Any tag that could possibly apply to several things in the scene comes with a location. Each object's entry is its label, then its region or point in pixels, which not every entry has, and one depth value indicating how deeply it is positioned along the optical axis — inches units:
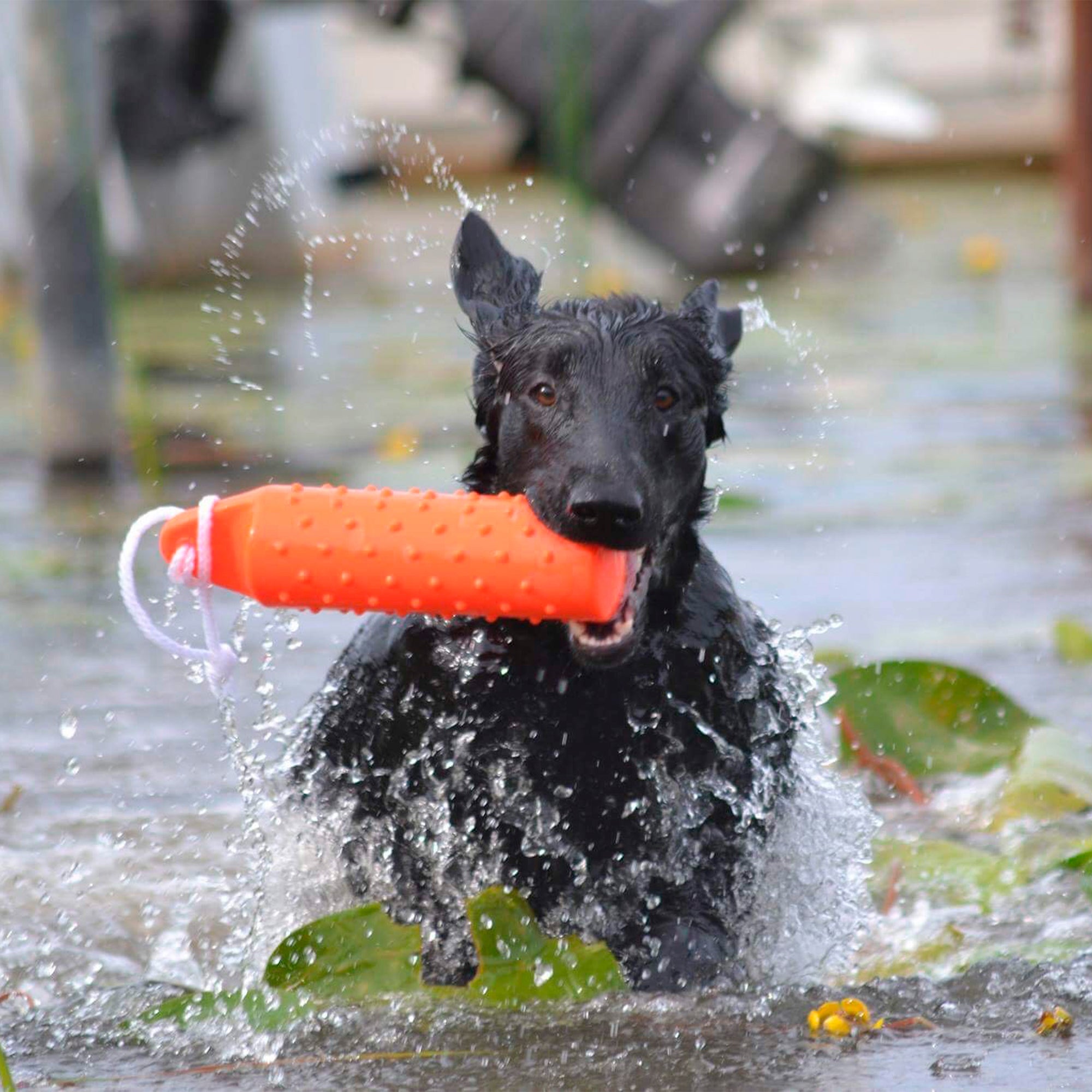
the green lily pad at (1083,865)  273.0
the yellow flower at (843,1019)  229.9
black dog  273.9
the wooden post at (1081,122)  828.6
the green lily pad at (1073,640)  393.4
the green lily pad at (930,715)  343.6
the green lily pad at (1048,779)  317.7
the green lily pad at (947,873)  294.2
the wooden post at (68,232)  578.6
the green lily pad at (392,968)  240.5
